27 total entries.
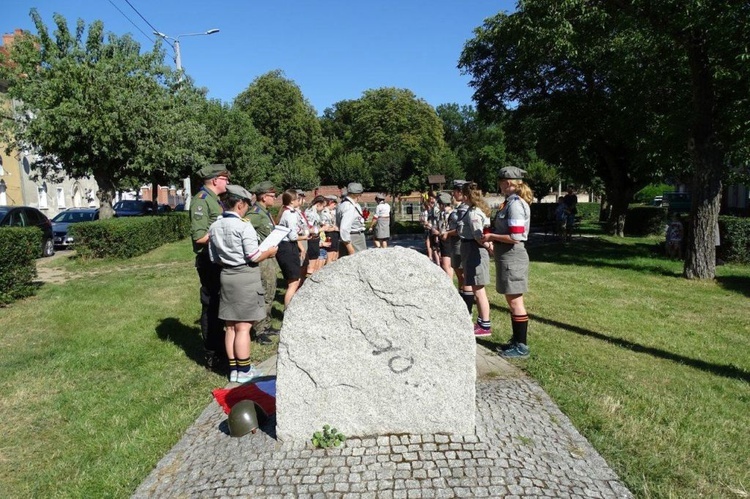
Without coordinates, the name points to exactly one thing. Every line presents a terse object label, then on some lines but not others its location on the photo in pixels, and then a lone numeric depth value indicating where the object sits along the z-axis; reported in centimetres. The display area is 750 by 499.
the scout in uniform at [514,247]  534
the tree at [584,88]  1130
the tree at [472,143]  6956
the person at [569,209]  1823
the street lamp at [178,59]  2609
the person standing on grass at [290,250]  711
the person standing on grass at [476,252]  612
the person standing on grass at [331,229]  1022
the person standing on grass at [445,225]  864
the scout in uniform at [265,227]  664
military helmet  379
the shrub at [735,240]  1274
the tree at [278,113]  5678
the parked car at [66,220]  1922
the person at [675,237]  1372
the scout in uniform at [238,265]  473
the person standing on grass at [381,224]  1216
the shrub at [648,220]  2119
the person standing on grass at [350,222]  851
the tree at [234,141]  3297
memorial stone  363
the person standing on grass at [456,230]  762
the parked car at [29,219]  1558
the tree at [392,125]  6291
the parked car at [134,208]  2447
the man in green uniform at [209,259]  556
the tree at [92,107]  1633
